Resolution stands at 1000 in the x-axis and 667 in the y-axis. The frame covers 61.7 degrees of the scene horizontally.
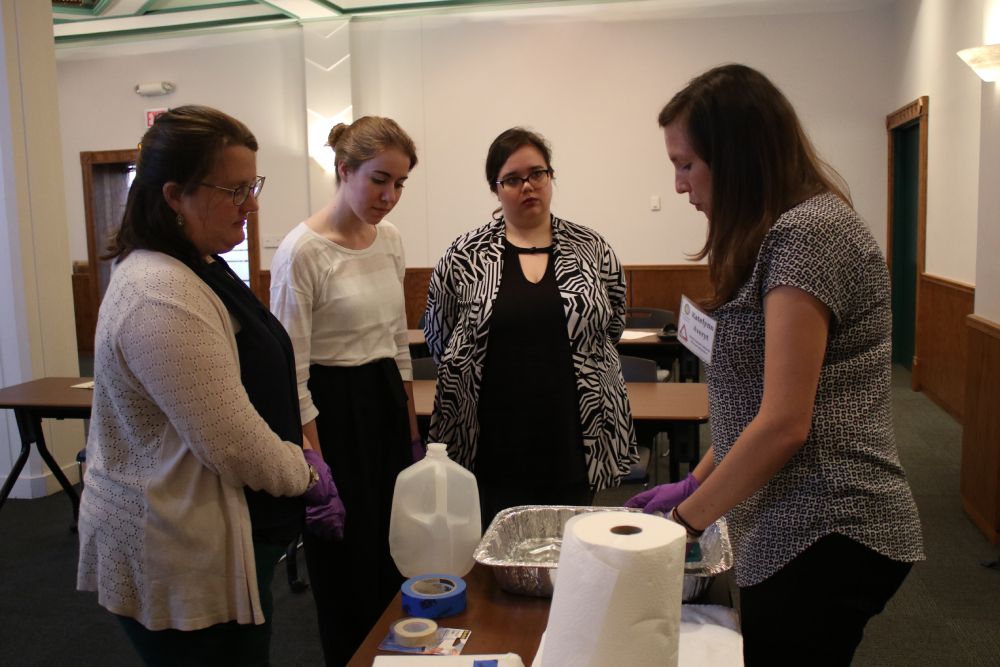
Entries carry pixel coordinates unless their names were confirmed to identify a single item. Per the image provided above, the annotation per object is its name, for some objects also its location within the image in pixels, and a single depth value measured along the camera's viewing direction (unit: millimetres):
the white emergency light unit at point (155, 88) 7832
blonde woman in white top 1936
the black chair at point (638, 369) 3348
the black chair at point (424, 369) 3473
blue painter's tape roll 1257
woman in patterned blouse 1058
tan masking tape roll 1166
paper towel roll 834
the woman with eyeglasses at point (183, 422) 1184
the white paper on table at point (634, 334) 4228
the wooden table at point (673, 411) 2740
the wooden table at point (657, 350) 4105
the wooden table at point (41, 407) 3189
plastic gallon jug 1464
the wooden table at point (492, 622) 1160
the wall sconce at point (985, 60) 3597
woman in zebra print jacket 2109
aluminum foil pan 1275
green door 6516
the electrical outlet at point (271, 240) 7730
